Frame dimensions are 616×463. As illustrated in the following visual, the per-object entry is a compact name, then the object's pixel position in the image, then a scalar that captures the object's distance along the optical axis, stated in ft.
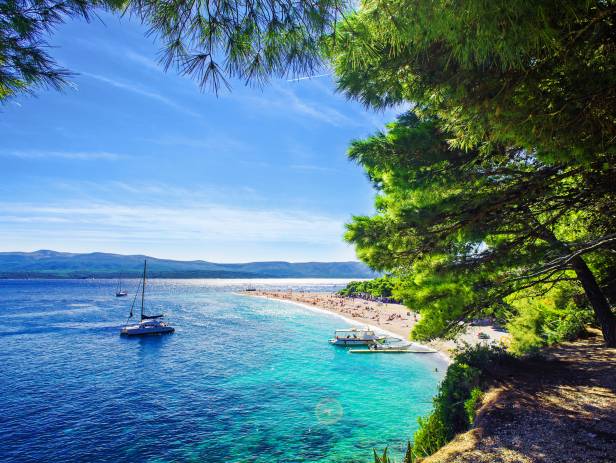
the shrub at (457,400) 31.01
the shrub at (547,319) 39.90
